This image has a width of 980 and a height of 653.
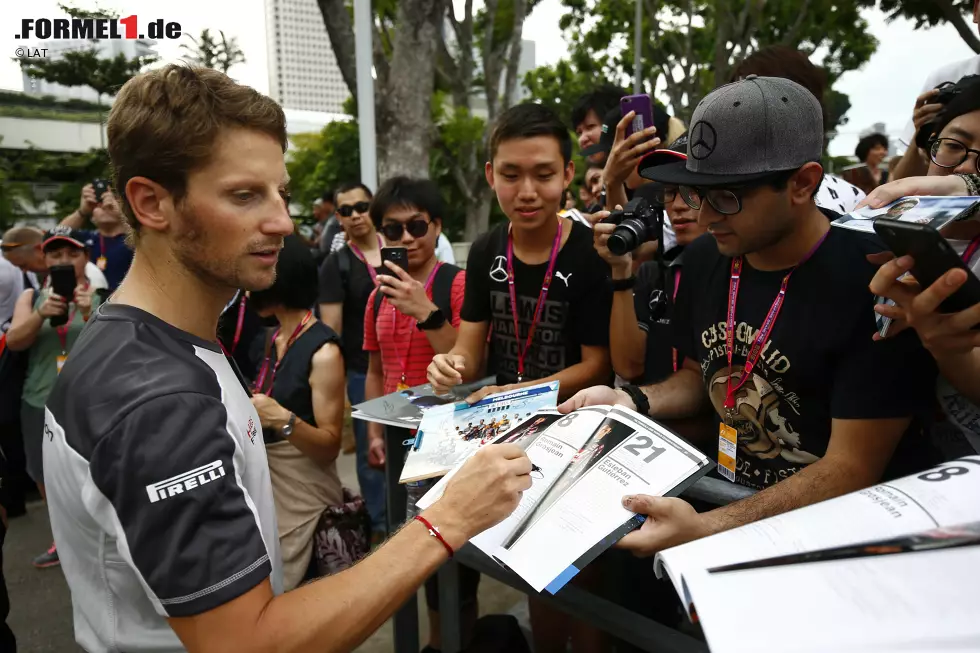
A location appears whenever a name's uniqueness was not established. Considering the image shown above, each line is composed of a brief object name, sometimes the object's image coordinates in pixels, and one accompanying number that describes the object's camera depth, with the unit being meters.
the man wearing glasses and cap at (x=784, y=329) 1.65
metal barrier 1.61
